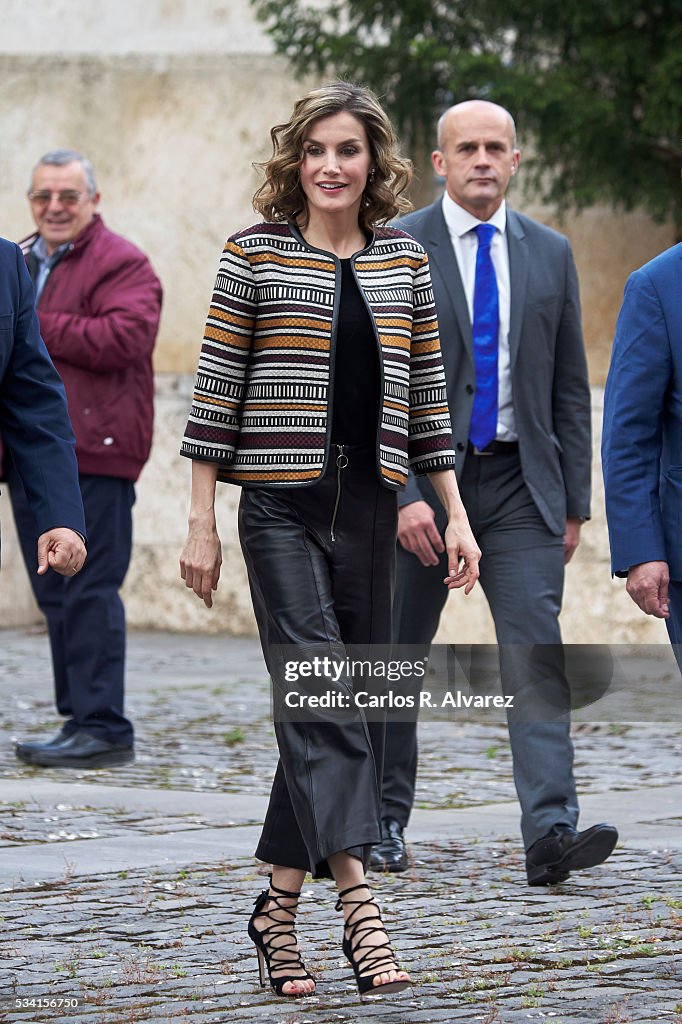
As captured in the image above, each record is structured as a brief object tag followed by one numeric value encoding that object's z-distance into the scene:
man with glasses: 16.39
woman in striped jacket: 8.87
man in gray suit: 12.02
